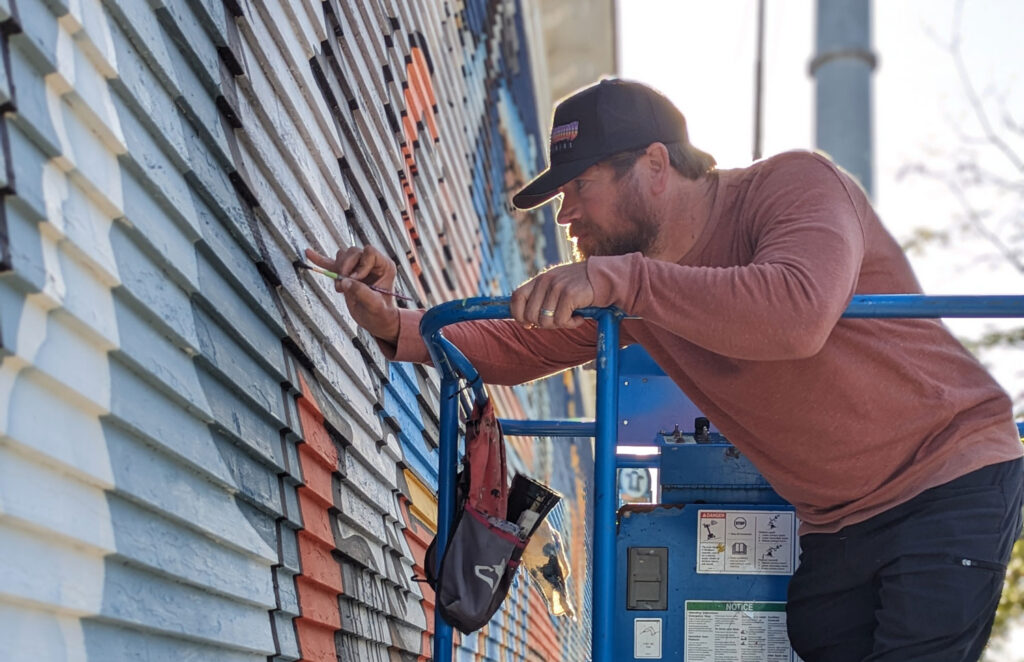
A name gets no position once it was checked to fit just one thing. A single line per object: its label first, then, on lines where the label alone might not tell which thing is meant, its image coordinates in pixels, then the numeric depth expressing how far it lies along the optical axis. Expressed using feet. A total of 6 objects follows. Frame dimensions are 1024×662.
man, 8.05
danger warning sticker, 10.67
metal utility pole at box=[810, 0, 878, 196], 34.96
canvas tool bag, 8.60
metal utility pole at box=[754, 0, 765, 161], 31.68
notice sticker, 10.42
